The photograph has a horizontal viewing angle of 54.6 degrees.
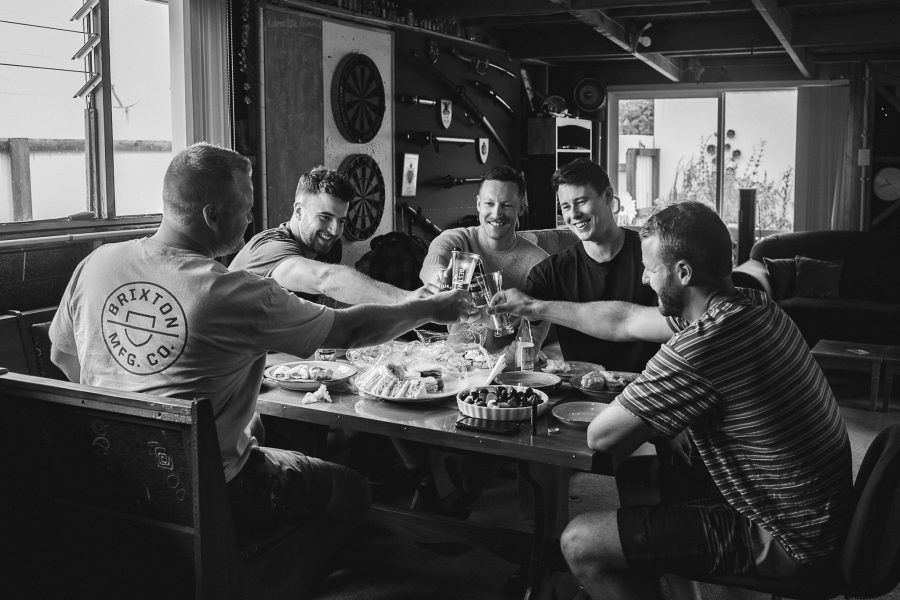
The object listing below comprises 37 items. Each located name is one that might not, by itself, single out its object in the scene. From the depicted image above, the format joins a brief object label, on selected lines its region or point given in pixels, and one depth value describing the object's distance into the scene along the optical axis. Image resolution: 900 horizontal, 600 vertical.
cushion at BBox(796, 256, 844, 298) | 7.17
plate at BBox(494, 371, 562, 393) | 2.76
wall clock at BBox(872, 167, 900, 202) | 9.25
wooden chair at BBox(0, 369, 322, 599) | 1.87
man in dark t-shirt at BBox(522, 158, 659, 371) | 3.33
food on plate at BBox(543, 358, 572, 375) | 2.95
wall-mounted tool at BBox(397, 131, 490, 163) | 6.69
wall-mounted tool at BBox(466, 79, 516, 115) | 7.81
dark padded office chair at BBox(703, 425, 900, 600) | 1.84
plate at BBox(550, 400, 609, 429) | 2.35
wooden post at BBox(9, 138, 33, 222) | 3.98
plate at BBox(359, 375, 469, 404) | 2.56
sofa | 6.63
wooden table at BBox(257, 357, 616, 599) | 2.22
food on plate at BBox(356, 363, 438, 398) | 2.61
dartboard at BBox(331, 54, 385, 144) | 5.79
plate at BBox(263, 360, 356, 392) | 2.73
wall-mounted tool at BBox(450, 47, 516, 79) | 7.47
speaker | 9.76
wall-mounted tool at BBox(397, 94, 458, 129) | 6.56
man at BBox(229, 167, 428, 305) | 3.32
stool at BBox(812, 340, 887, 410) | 5.68
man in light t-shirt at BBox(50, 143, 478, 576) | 2.07
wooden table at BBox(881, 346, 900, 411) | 5.62
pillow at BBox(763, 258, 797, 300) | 7.16
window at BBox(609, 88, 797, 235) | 10.52
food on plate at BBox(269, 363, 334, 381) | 2.77
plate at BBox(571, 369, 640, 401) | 2.63
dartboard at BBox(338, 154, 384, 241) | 5.91
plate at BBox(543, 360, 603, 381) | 2.92
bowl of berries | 2.38
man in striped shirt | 1.93
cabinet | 8.73
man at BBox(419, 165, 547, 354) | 3.88
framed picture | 6.60
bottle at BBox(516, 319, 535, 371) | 2.98
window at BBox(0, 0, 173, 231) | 3.96
